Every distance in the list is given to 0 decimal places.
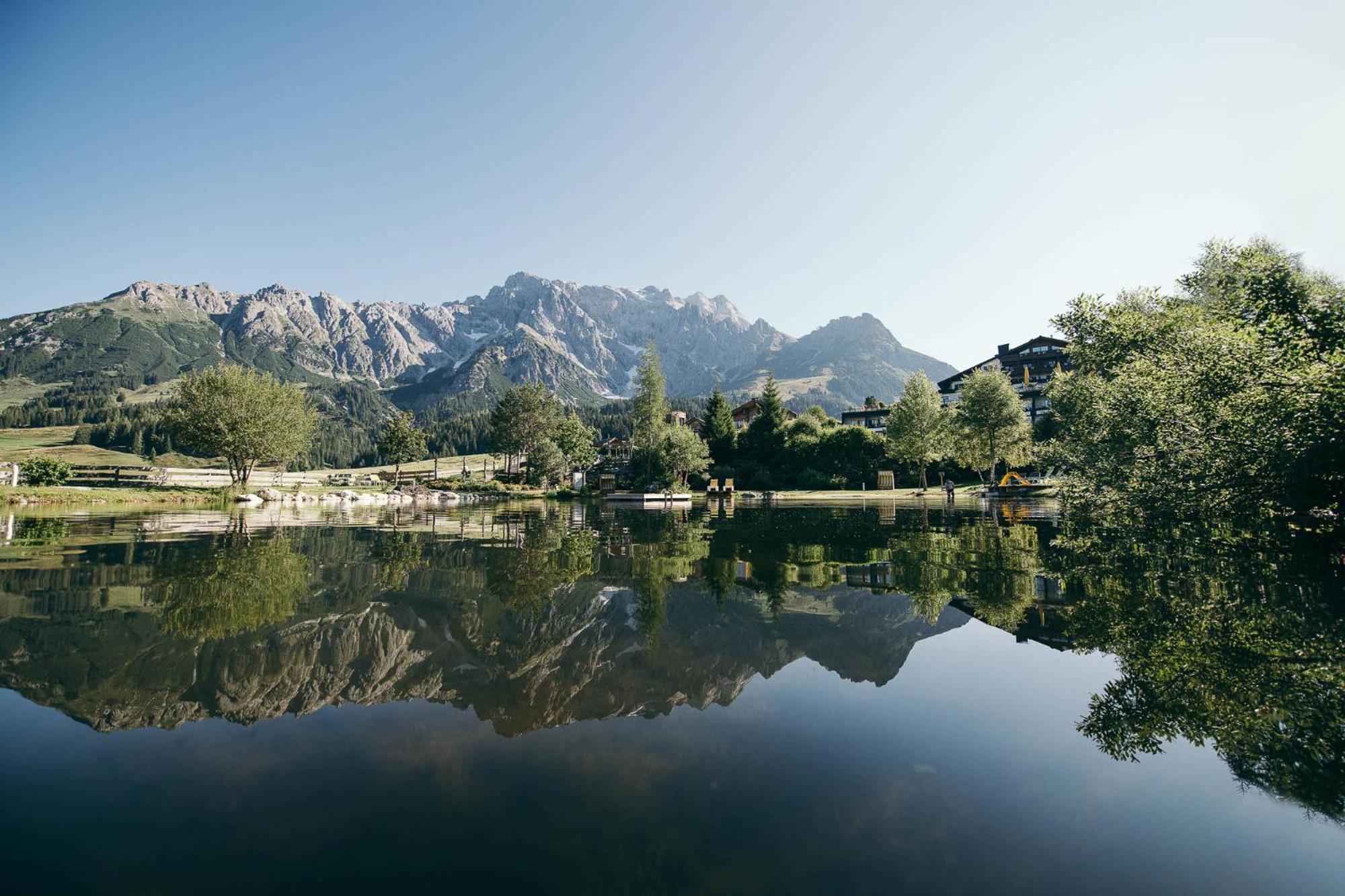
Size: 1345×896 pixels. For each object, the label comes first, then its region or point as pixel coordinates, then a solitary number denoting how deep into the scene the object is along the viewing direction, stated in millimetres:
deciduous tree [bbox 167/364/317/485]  55812
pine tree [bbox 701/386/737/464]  99000
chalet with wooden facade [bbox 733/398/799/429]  133875
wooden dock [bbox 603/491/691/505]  63016
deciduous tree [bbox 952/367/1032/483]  72125
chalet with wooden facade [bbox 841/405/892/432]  134250
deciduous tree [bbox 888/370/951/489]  76188
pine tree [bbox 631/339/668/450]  86625
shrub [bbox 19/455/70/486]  45906
